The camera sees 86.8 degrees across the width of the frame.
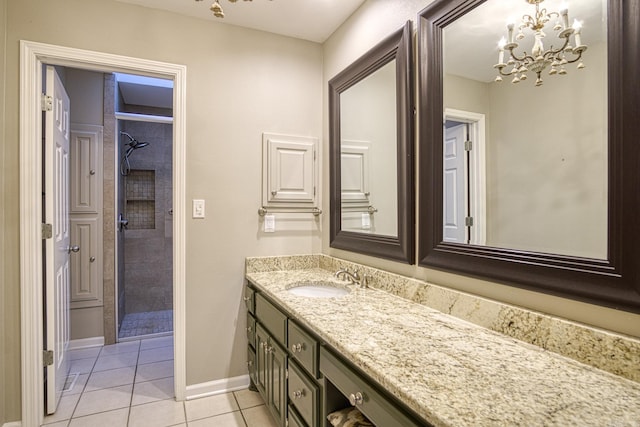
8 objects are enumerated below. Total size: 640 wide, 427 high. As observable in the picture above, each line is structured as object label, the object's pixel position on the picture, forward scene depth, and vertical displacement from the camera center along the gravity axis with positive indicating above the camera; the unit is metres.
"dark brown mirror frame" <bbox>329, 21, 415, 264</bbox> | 1.60 +0.34
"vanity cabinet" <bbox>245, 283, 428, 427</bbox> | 0.92 -0.61
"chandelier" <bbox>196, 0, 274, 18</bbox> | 1.24 +0.75
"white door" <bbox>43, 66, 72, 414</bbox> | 1.94 -0.13
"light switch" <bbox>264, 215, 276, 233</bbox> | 2.36 -0.07
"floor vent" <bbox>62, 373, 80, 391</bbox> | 2.27 -1.17
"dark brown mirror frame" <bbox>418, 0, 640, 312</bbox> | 0.86 -0.08
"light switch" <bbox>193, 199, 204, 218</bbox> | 2.17 +0.03
